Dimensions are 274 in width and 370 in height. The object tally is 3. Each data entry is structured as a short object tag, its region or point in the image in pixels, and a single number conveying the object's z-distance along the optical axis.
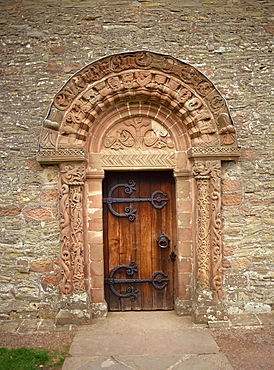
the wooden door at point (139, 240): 5.34
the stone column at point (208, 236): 4.87
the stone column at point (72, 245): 4.80
